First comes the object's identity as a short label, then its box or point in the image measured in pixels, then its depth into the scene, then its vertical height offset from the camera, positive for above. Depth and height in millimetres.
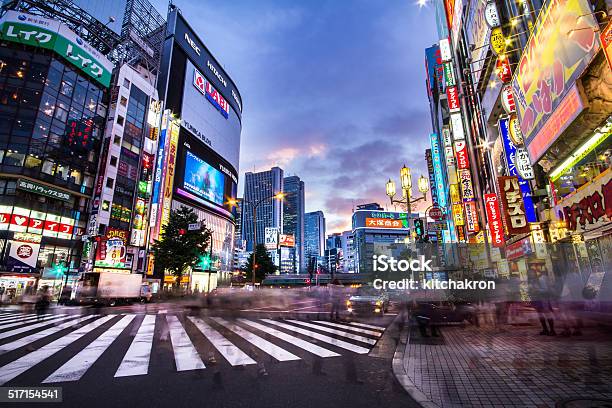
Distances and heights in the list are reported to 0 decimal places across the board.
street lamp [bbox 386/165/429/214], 18906 +6051
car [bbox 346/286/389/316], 15828 -1187
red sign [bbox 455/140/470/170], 27406 +11152
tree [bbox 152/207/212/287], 37406 +4485
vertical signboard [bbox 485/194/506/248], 21094 +4048
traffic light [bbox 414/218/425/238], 21219 +3646
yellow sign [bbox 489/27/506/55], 17359 +13333
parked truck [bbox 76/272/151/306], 26109 -342
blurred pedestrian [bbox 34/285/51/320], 20016 -1206
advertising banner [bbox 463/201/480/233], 27578 +5710
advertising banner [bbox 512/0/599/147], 8680 +7131
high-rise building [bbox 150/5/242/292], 50781 +28446
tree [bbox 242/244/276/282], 68944 +3965
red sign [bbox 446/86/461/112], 28762 +16955
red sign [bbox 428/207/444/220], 23731 +5168
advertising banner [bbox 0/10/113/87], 36469 +30453
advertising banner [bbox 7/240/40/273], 31469 +3015
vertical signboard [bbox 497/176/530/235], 16078 +3934
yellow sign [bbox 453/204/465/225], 31180 +6800
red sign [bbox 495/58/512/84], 17094 +11624
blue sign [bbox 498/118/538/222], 16156 +6447
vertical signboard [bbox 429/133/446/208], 43047 +15653
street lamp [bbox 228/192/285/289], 26612 +6083
